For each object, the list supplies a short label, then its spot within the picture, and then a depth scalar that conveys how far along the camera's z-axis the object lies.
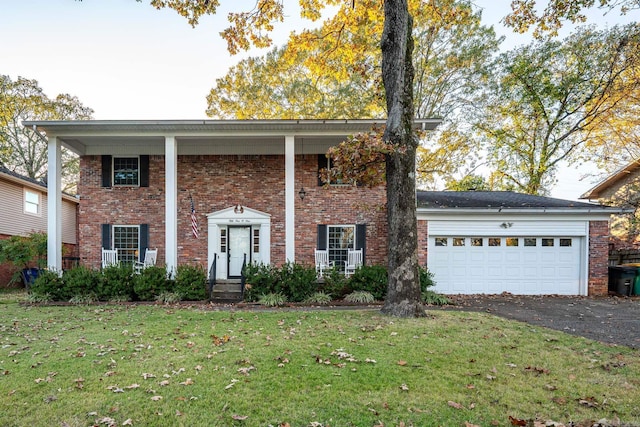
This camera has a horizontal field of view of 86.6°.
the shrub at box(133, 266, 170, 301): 9.50
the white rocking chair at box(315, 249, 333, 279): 11.36
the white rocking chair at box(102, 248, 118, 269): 11.46
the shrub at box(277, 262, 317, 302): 9.52
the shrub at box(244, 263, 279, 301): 9.52
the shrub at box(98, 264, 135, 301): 9.53
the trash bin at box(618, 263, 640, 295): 11.41
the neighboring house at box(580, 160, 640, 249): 15.21
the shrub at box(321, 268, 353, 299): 9.89
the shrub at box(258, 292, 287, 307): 9.03
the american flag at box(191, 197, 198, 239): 10.64
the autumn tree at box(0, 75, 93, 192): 20.80
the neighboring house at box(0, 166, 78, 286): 13.73
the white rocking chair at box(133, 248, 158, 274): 11.20
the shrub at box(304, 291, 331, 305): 9.32
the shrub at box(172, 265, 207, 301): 9.58
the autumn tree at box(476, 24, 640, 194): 16.55
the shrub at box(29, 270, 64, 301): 9.47
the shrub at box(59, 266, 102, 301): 9.50
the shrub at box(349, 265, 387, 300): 9.80
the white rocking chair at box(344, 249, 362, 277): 11.38
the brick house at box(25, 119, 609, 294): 11.38
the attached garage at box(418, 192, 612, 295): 11.31
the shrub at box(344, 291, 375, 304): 9.46
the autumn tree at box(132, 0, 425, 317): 6.98
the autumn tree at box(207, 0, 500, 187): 18.38
